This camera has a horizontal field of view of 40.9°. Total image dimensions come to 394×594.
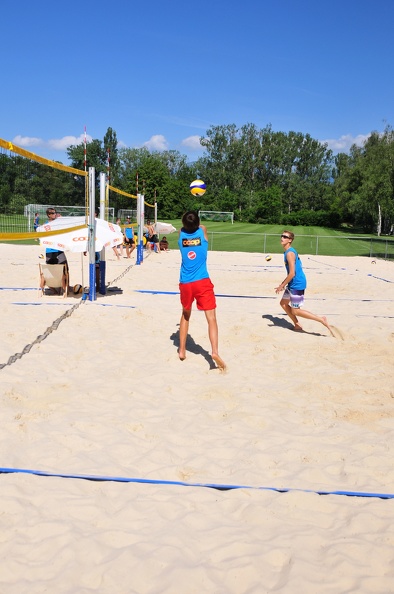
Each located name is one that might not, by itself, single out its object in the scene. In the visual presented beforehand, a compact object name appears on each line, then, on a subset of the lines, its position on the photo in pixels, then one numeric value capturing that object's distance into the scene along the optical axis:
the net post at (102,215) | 9.04
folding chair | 8.54
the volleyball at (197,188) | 7.86
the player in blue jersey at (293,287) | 6.42
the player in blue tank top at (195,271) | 5.07
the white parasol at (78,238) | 8.47
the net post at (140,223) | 13.55
